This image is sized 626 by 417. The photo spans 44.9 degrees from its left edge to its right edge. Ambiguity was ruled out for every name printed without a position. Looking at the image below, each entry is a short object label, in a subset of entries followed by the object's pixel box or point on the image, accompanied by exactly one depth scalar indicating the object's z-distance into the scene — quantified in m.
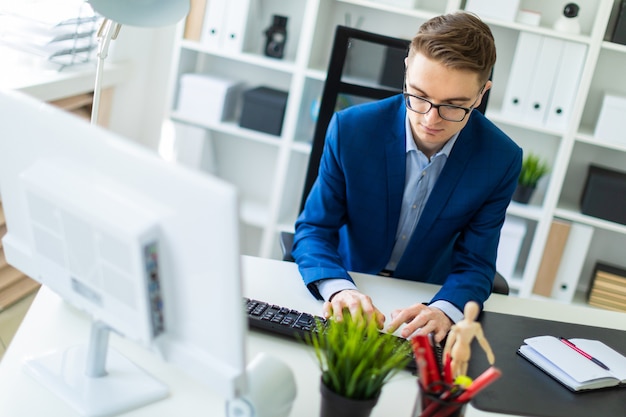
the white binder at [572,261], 3.13
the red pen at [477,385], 0.94
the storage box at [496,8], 2.95
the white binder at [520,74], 2.95
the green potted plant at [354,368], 1.04
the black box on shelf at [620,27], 2.93
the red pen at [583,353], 1.42
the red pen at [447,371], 1.03
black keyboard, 1.34
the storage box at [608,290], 3.15
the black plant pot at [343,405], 1.04
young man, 1.66
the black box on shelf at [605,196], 3.04
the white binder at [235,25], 3.15
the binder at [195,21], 3.18
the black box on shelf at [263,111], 3.22
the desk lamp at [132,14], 1.62
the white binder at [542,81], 2.94
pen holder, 1.00
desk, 1.11
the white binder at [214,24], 3.17
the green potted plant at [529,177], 3.11
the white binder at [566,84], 2.94
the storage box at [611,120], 2.98
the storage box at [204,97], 3.26
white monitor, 0.90
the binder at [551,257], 3.12
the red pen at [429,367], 1.01
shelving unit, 3.03
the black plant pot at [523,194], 3.13
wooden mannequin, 1.01
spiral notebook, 1.36
